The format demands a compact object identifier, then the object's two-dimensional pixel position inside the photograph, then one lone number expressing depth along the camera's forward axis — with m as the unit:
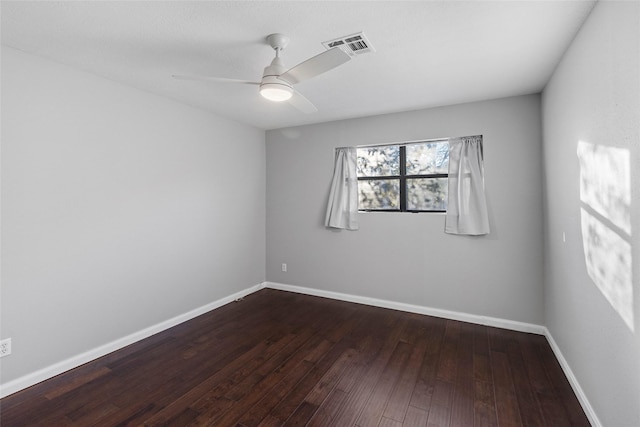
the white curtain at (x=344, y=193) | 4.04
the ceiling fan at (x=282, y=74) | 1.87
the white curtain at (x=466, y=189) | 3.32
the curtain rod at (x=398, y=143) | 3.53
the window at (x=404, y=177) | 3.64
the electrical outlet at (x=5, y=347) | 2.11
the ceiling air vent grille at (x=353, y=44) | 1.91
